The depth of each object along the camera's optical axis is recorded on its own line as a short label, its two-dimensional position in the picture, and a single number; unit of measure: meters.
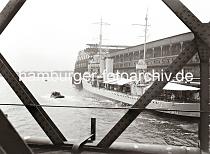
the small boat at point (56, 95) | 58.75
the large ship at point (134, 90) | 33.53
